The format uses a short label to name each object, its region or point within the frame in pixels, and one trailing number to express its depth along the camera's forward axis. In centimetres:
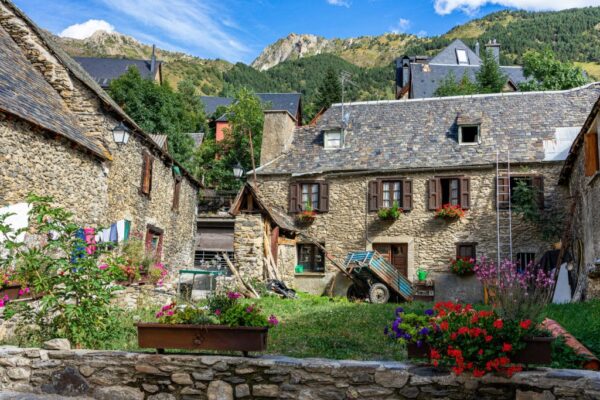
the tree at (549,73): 3106
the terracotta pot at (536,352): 430
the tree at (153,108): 3080
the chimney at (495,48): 4744
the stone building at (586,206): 1195
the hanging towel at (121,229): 1425
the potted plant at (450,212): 1928
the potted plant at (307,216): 2083
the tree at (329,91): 4381
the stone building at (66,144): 1048
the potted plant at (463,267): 1873
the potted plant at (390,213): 1989
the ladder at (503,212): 1875
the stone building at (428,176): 1914
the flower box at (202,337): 477
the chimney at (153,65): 5656
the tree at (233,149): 3331
